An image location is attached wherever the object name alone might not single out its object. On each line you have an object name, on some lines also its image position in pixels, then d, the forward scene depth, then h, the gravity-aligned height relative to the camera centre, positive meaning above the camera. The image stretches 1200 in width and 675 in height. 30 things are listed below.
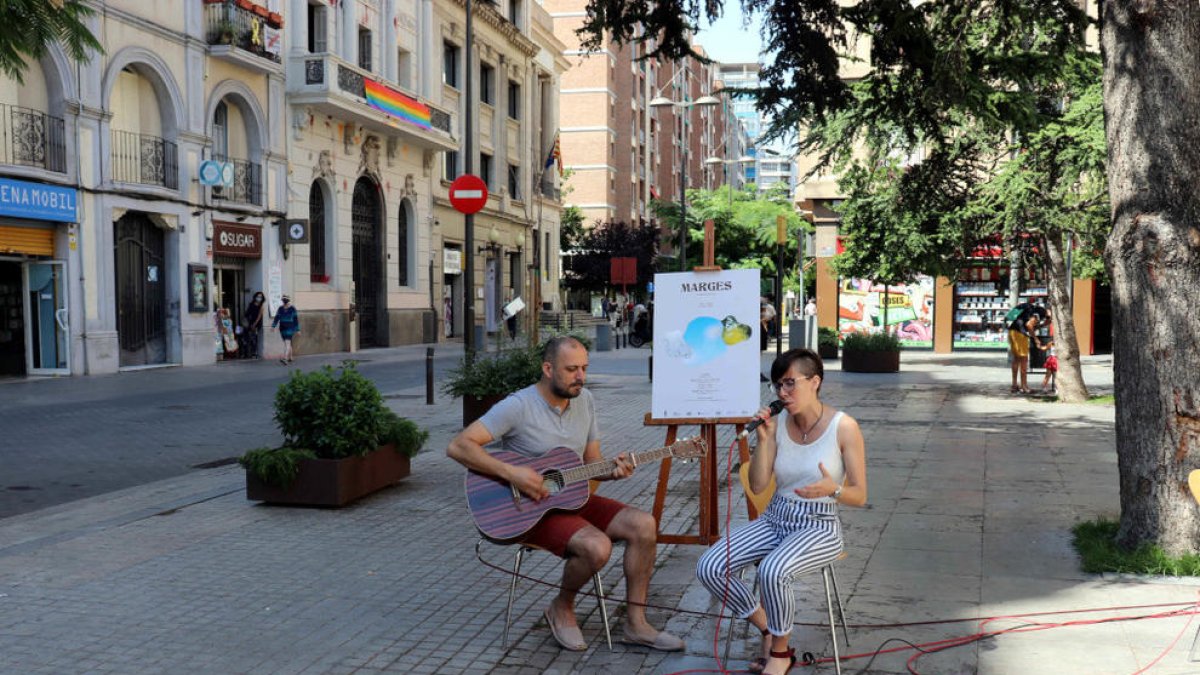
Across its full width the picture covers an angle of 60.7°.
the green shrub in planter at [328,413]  7.45 -0.82
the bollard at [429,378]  14.76 -1.10
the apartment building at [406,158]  28.47 +4.77
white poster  5.38 -0.24
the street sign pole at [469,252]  13.49 +0.80
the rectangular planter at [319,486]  7.33 -1.33
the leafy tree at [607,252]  54.84 +2.64
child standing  16.61 -1.10
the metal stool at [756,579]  4.17 -1.19
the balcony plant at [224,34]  23.72 +6.23
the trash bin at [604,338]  31.23 -1.14
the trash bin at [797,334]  21.15 -0.72
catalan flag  38.15 +5.81
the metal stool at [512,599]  4.59 -1.37
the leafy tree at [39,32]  5.98 +1.64
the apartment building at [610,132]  64.69 +11.34
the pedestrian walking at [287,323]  24.30 -0.49
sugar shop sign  24.47 +1.52
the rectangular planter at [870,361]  21.33 -1.29
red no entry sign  14.95 +1.58
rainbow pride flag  29.56 +5.94
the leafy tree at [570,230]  60.78 +4.23
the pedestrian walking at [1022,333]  16.45 -0.55
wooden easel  5.44 -0.99
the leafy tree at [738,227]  48.41 +3.52
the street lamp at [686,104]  26.85 +5.35
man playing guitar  4.45 -0.76
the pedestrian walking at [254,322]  25.36 -0.49
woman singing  4.15 -0.87
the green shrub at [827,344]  25.33 -1.09
